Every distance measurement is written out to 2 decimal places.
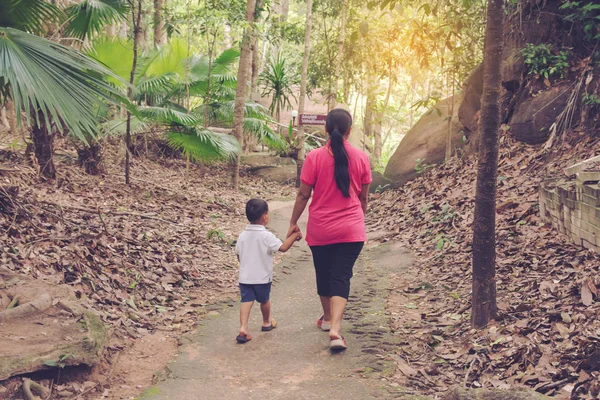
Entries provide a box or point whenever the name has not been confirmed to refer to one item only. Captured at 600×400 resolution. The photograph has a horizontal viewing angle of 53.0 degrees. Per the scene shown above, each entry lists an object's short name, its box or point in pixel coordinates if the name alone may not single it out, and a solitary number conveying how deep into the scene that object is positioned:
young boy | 4.83
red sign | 13.54
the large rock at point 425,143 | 12.62
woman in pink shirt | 4.59
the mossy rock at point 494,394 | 3.04
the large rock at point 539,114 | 9.22
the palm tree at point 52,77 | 4.05
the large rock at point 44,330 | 3.59
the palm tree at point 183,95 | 10.88
